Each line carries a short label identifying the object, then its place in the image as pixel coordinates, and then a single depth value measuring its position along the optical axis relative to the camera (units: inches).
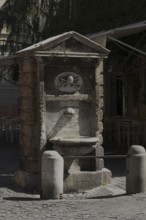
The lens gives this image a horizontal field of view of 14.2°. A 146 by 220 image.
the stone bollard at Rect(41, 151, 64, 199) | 368.2
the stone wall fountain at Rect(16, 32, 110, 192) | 402.9
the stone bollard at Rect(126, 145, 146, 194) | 375.6
